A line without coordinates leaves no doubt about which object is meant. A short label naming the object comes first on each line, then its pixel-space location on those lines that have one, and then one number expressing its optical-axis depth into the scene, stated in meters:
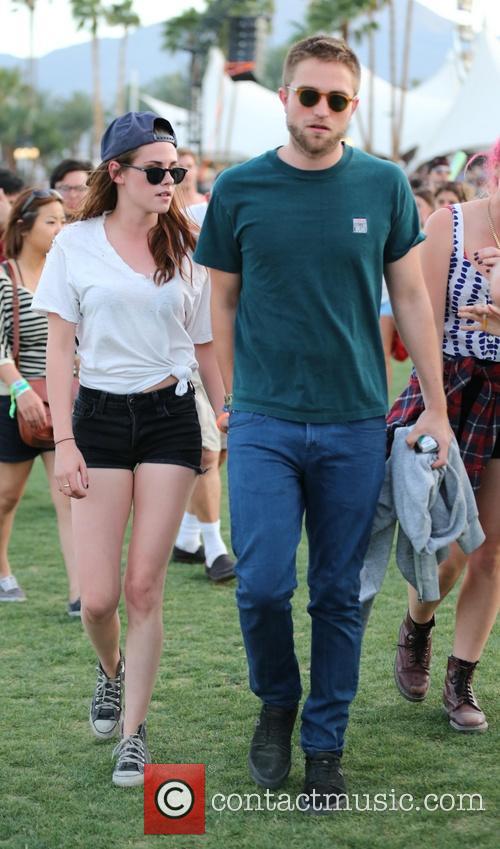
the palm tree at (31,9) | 73.81
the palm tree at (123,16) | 63.16
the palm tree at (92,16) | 62.31
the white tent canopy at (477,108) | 29.20
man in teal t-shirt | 3.68
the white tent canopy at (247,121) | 57.72
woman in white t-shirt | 4.10
